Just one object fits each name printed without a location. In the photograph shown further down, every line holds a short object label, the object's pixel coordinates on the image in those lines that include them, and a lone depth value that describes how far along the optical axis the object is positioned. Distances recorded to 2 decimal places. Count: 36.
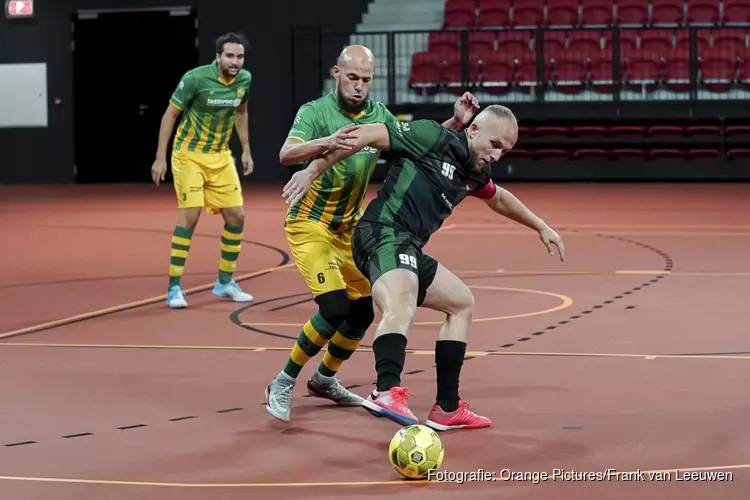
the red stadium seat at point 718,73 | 23.61
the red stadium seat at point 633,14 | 25.25
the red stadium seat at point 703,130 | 24.30
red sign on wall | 28.62
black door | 27.80
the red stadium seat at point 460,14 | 26.05
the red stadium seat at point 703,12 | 24.97
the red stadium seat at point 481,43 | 25.11
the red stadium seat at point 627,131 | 24.69
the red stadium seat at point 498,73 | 24.45
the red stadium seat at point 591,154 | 24.98
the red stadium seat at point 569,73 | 24.20
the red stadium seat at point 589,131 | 24.72
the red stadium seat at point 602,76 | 24.11
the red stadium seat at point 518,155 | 25.45
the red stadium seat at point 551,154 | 25.27
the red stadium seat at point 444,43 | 25.17
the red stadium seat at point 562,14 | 25.45
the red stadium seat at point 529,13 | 25.73
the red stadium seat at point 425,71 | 25.02
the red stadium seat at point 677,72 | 23.81
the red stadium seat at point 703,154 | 24.47
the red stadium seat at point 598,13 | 25.30
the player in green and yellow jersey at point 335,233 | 6.40
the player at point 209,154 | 10.44
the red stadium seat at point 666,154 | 24.59
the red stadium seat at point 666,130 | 24.36
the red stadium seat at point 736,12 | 24.72
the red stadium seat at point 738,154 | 24.25
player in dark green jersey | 5.97
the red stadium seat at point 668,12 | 25.09
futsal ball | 5.12
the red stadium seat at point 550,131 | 24.91
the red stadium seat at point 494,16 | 25.98
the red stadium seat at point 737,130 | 24.11
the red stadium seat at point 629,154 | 24.91
